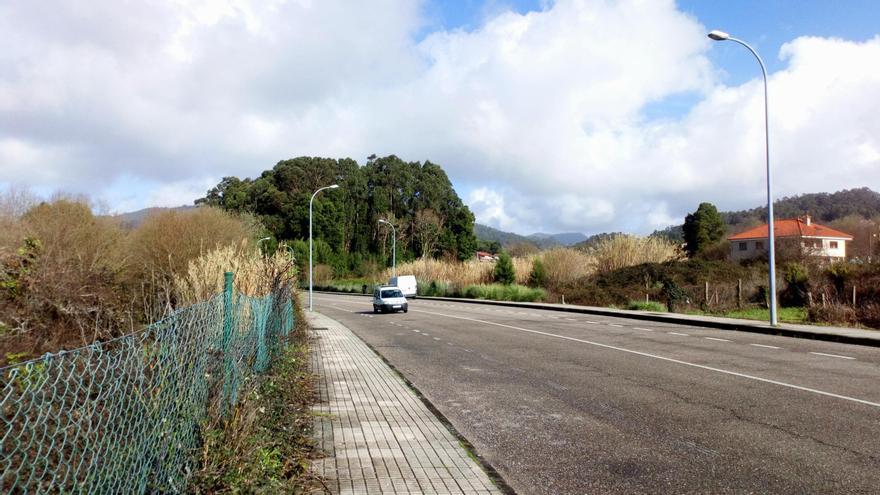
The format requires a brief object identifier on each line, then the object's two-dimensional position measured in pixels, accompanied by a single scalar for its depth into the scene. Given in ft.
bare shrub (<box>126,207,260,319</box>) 58.59
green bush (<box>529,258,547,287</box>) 150.65
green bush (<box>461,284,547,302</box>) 136.36
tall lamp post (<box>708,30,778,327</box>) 66.28
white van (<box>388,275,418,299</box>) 171.83
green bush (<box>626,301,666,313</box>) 102.76
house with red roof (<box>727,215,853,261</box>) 213.25
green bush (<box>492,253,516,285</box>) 160.76
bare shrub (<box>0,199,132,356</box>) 36.40
